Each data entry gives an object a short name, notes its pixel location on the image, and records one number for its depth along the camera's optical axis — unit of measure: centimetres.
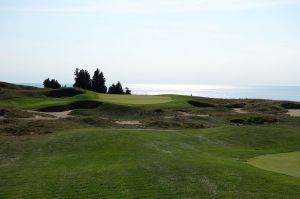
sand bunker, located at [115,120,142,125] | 4756
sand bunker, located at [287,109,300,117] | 5645
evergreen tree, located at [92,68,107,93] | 10988
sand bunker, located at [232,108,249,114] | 5934
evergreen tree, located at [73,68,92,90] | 10938
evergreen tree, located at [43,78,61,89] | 10859
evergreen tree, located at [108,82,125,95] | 10700
